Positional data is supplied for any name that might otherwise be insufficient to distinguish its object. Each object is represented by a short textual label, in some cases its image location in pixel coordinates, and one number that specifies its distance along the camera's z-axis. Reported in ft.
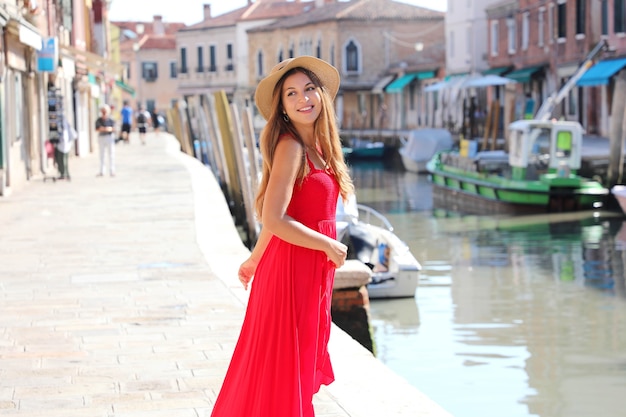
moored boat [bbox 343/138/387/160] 180.24
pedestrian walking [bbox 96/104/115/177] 80.13
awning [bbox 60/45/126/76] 110.42
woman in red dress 14.83
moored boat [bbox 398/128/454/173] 146.61
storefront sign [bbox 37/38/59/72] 77.36
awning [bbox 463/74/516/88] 153.17
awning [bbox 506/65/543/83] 145.38
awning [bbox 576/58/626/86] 112.27
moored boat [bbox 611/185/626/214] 78.69
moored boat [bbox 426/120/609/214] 87.92
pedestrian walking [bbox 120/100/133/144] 150.10
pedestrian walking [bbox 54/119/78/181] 74.90
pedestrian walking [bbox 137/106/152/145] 150.73
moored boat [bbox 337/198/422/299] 48.39
